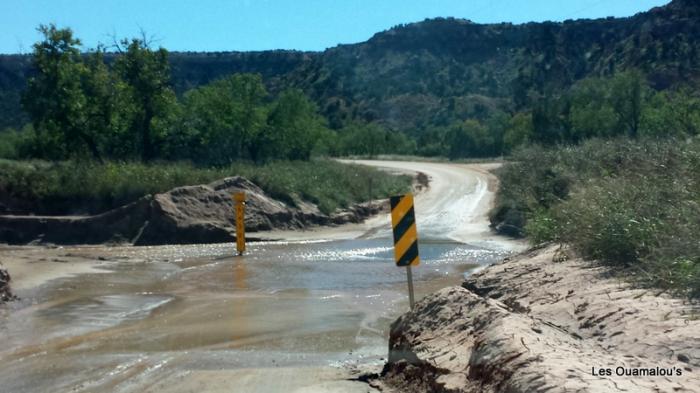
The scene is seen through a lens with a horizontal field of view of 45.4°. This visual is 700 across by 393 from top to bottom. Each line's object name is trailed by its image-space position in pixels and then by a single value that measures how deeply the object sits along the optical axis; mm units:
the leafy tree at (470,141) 81256
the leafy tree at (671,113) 31223
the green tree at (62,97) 35969
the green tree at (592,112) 44250
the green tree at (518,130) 56797
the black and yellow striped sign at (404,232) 9312
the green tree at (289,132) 44375
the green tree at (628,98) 44656
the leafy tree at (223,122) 41062
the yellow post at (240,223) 19698
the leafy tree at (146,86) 38312
